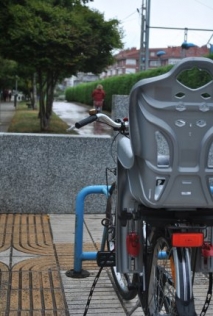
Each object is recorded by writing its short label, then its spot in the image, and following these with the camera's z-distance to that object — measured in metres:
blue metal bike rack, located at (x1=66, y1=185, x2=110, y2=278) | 4.14
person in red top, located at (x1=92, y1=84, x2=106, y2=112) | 23.53
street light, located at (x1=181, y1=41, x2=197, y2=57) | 23.22
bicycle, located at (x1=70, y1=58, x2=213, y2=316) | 2.31
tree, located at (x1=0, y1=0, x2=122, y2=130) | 14.73
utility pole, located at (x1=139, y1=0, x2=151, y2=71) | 22.88
